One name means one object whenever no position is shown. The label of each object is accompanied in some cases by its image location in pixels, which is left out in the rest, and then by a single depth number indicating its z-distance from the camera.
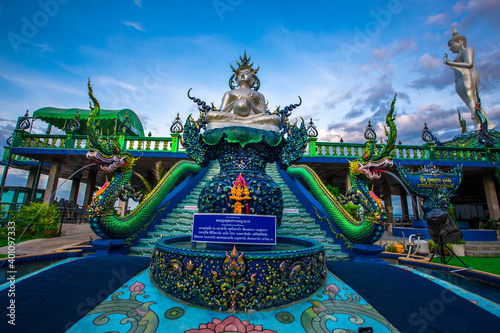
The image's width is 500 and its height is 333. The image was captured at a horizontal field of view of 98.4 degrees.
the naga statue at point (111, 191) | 4.25
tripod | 5.26
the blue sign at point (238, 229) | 2.54
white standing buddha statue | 17.52
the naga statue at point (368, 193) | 4.18
